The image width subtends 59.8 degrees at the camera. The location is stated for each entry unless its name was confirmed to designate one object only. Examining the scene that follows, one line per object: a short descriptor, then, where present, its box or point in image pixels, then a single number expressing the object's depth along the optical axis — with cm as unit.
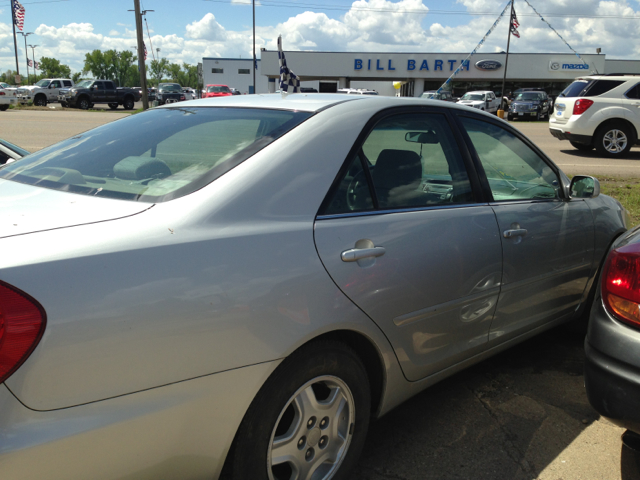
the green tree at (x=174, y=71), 13588
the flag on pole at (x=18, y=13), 4812
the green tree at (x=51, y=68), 11581
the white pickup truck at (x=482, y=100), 3100
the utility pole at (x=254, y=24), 4736
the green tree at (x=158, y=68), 12621
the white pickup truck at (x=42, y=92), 3806
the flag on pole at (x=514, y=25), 2220
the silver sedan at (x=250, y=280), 145
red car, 3771
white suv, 1268
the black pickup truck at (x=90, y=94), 3522
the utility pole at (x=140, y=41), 2103
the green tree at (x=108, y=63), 11356
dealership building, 4891
